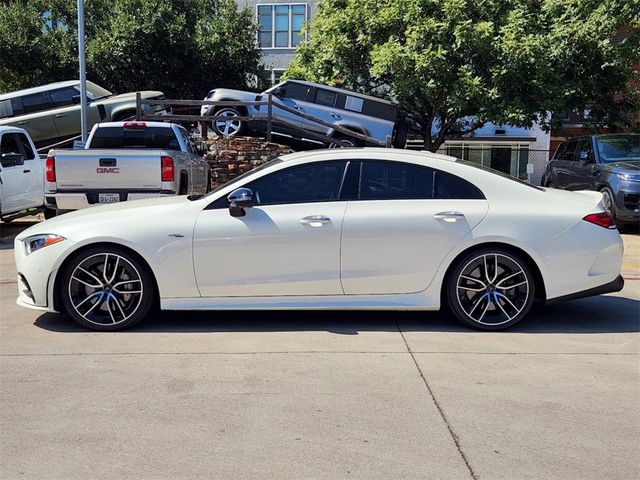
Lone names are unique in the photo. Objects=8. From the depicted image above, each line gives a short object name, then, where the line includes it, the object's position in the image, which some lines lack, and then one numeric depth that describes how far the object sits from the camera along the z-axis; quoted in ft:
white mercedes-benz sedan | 19.19
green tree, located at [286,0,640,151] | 54.80
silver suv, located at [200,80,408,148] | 56.85
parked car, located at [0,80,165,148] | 58.70
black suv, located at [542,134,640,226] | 39.91
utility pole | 54.08
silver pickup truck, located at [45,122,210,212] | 32.22
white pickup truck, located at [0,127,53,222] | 38.63
